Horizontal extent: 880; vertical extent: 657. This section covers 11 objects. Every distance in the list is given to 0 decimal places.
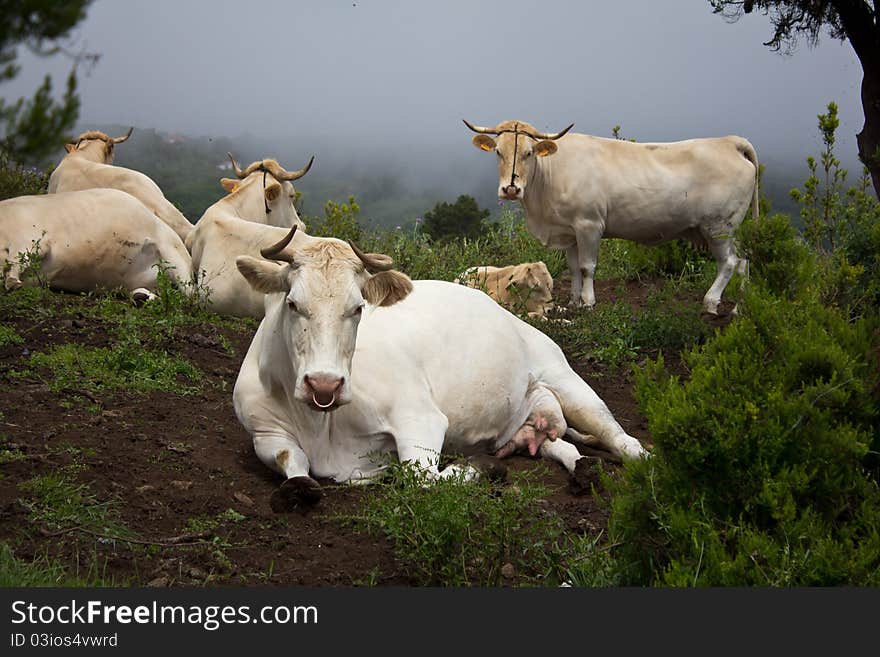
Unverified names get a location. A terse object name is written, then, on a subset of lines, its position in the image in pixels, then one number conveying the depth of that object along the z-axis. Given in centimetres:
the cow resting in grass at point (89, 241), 983
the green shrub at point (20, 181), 1273
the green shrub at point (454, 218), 1863
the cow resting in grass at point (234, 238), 991
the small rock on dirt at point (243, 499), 560
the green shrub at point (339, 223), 1330
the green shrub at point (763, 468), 394
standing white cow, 1159
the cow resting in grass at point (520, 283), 1037
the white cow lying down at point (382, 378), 561
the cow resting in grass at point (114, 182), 1241
